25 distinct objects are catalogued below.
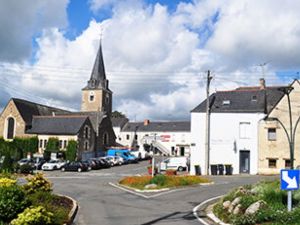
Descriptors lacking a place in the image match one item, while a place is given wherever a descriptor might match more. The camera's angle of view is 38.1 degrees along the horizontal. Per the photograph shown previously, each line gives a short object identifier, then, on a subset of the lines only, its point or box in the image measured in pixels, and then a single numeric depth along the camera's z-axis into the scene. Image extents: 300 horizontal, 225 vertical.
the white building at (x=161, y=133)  86.88
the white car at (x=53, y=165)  53.22
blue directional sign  11.52
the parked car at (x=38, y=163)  52.42
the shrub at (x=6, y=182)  13.69
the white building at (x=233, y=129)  42.84
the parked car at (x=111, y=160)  58.34
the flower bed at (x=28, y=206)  10.92
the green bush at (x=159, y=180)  26.55
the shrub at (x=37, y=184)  17.36
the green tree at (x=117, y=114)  123.90
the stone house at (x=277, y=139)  41.16
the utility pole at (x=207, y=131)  43.41
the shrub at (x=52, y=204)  13.15
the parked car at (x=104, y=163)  55.06
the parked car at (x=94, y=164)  52.34
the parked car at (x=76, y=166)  50.62
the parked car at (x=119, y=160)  60.31
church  63.97
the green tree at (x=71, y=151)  61.62
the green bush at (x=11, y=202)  11.84
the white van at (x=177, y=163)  49.03
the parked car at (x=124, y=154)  65.94
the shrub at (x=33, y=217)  10.69
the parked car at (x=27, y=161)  52.12
